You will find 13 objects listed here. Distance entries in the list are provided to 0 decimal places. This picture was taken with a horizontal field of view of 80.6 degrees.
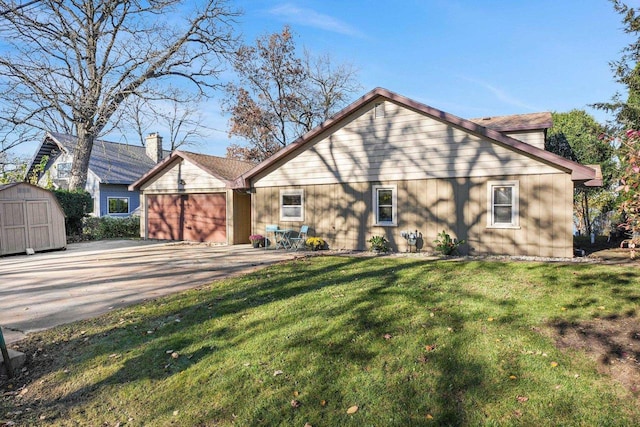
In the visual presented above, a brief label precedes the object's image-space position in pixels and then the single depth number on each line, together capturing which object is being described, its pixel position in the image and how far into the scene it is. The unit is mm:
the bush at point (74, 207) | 18391
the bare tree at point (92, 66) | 17469
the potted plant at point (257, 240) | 14875
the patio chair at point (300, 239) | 13969
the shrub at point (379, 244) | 12617
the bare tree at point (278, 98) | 30547
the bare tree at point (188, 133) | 33219
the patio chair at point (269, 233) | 14445
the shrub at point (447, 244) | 11539
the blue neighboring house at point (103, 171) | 27859
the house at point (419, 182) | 10797
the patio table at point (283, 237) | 14256
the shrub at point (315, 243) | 13539
